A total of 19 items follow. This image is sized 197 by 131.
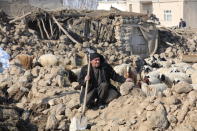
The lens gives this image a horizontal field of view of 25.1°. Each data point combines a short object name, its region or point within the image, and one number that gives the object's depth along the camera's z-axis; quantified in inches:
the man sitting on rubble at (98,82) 312.3
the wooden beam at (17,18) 694.5
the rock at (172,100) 274.8
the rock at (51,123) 295.7
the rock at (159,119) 262.2
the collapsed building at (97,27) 716.0
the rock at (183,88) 283.7
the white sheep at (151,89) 312.8
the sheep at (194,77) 415.7
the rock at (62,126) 295.9
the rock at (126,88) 313.7
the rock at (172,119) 264.5
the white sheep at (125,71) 390.0
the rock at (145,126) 262.5
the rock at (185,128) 253.5
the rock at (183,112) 264.4
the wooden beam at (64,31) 704.5
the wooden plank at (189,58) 669.9
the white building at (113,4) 1578.7
